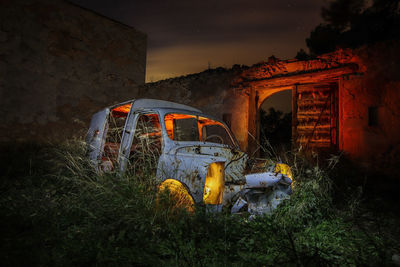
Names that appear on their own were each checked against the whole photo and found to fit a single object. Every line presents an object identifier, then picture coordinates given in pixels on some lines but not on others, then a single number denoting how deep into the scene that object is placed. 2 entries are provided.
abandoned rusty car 3.16
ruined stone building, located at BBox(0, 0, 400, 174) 6.48
